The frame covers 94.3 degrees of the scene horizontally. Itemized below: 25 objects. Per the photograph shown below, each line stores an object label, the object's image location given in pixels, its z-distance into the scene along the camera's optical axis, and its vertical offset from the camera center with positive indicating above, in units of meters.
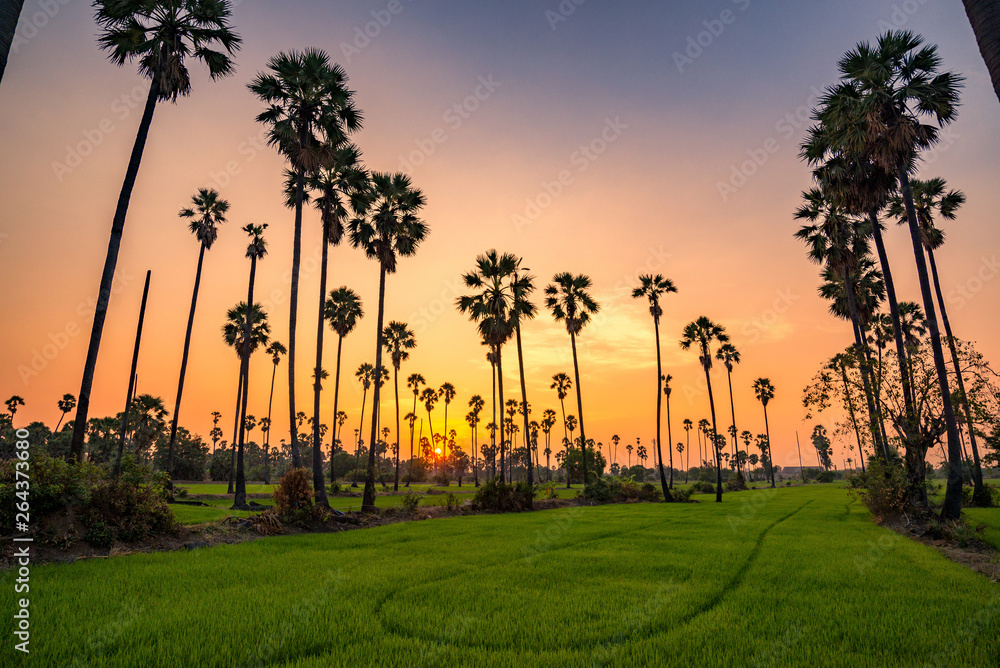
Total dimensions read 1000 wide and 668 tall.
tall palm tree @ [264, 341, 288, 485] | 69.56 +15.15
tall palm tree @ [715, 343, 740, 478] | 71.74 +13.55
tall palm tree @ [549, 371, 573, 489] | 98.96 +13.42
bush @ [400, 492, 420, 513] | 25.84 -2.80
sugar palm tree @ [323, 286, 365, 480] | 53.19 +15.91
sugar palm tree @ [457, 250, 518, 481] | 36.78 +11.56
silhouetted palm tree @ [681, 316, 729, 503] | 48.81 +11.56
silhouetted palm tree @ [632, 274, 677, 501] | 44.72 +14.77
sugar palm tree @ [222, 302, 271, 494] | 48.00 +12.77
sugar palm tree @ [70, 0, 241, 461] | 14.82 +14.42
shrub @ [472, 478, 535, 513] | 30.88 -3.14
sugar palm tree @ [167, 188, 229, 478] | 37.69 +19.11
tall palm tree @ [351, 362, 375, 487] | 84.19 +13.87
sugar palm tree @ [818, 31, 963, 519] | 18.27 +12.93
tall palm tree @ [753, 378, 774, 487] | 99.19 +11.29
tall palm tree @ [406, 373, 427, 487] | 92.25 +13.67
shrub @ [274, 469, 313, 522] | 19.09 -1.76
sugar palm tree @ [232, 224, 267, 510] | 30.66 +7.50
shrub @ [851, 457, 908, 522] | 21.38 -2.18
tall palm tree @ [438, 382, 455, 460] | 97.99 +11.97
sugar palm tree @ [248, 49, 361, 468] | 23.25 +17.01
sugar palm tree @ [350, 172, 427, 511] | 28.73 +14.04
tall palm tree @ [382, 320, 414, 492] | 65.44 +15.51
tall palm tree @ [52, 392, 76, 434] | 73.25 +8.29
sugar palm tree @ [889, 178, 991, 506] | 28.69 +14.32
